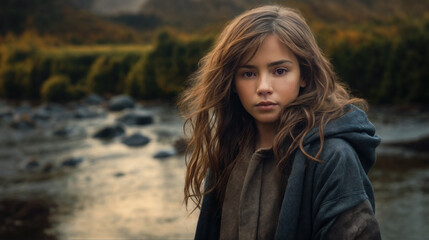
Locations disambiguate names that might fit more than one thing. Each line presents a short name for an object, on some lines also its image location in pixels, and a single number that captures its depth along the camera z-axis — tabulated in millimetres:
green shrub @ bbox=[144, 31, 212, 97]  20609
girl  1595
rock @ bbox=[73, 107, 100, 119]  16120
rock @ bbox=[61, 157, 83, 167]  9625
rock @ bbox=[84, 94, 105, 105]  20094
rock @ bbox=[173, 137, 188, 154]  10247
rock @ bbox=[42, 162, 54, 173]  9258
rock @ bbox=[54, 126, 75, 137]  13188
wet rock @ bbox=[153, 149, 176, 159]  9805
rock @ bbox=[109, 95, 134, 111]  17688
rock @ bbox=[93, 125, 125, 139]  12422
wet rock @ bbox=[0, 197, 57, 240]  5969
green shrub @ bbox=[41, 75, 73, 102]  21609
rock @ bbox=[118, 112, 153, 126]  14227
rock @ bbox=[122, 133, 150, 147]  11258
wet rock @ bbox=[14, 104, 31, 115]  18031
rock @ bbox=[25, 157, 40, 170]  9570
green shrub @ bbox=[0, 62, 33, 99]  23906
